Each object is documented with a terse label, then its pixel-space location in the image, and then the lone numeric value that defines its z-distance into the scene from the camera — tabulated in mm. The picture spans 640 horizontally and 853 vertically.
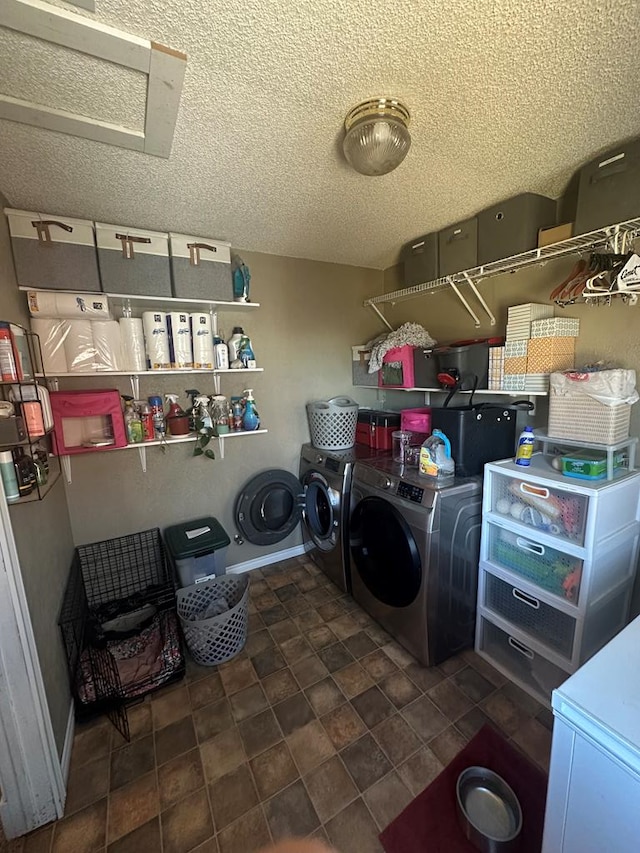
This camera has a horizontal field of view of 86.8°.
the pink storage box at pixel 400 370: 2281
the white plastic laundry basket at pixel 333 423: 2375
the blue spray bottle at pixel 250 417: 2291
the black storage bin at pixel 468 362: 1867
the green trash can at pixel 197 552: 1971
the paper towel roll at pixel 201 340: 1967
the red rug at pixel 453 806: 1105
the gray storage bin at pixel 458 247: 1816
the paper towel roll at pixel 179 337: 1910
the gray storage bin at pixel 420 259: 2023
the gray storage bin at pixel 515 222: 1575
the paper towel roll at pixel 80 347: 1686
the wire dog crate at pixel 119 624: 1539
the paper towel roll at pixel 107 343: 1737
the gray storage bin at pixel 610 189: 1255
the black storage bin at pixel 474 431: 1689
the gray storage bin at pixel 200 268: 1855
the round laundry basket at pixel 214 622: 1719
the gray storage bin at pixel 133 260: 1706
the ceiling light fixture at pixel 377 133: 1077
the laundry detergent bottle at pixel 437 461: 1703
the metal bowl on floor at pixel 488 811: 1056
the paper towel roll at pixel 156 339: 1850
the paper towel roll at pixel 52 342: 1628
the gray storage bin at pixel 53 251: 1535
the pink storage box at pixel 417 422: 2094
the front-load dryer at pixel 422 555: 1576
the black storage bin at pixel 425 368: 2121
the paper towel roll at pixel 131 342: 1823
